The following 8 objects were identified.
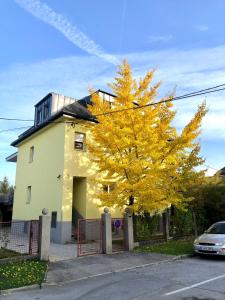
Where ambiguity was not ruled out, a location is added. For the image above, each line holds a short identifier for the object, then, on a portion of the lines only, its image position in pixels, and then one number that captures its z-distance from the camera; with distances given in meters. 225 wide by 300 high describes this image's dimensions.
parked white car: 8.75
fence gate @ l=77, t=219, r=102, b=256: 9.79
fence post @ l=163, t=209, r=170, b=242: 12.28
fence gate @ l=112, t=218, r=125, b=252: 10.75
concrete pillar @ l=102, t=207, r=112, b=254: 9.80
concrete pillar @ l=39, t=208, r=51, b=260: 8.36
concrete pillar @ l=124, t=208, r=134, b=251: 10.51
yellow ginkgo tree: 10.42
